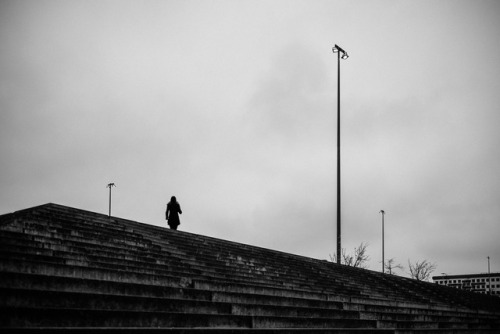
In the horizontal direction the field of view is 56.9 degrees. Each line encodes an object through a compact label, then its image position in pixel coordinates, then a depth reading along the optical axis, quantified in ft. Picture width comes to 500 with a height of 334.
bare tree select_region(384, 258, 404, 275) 159.22
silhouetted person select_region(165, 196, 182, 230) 43.73
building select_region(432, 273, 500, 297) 283.79
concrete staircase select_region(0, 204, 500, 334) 16.35
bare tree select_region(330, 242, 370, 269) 145.59
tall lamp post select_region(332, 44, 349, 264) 53.83
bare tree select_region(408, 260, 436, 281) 181.16
